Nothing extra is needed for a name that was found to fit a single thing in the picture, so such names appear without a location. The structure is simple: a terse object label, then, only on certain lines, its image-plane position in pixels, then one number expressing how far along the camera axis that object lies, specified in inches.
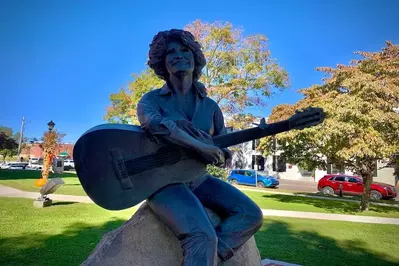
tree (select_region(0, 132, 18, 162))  1397.4
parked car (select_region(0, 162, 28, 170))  1594.5
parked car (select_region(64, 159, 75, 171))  1847.9
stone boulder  88.7
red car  748.0
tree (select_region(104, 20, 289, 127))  847.7
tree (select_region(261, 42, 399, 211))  430.0
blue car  999.0
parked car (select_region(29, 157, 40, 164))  1874.3
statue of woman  80.0
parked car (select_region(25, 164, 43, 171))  1664.6
